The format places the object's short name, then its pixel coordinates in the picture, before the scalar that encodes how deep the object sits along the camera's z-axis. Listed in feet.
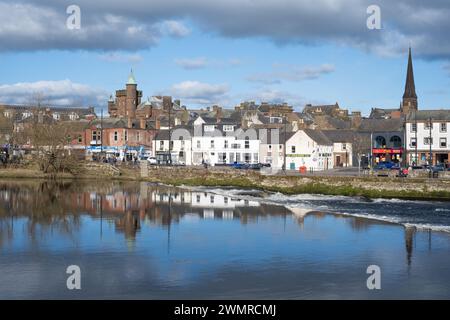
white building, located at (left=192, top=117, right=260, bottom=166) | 370.94
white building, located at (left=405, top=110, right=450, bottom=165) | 330.95
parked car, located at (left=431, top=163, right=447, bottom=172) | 253.73
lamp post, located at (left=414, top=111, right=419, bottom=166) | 330.93
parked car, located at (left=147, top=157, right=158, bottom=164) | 364.62
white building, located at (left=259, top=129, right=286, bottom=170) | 357.41
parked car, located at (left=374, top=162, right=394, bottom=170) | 297.82
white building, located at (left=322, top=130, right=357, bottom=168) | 377.71
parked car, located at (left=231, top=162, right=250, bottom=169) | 325.62
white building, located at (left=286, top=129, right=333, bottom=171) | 338.75
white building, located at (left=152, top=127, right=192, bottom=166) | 387.14
